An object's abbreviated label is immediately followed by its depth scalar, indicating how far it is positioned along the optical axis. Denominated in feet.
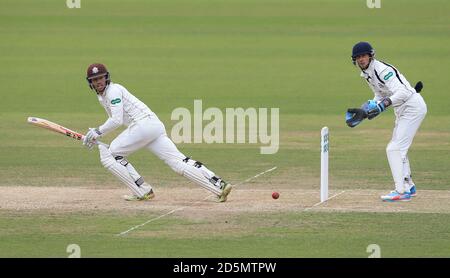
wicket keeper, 50.24
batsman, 49.42
